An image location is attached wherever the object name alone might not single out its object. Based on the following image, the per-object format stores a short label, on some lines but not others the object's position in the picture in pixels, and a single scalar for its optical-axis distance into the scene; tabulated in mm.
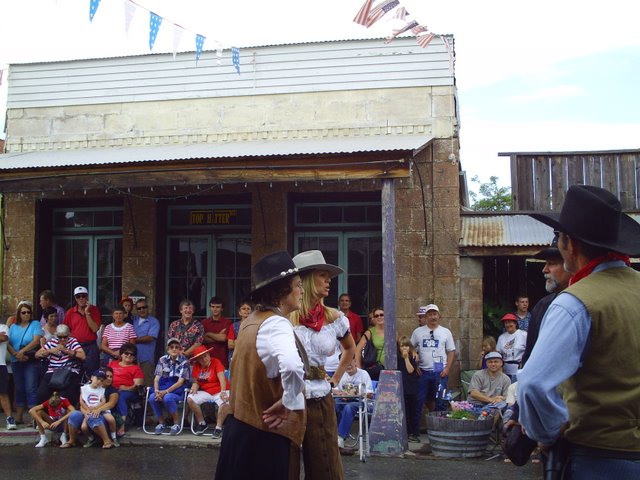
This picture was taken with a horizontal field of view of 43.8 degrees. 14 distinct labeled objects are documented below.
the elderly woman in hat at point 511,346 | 10375
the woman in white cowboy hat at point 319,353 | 4727
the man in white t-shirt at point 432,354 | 10234
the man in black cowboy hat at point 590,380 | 2736
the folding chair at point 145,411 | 10203
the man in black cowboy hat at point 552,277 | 4102
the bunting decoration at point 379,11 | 9727
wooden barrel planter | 9016
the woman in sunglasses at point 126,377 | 10250
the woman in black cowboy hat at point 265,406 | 4105
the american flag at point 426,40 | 10962
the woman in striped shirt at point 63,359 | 10273
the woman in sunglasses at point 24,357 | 10972
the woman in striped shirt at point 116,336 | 11023
